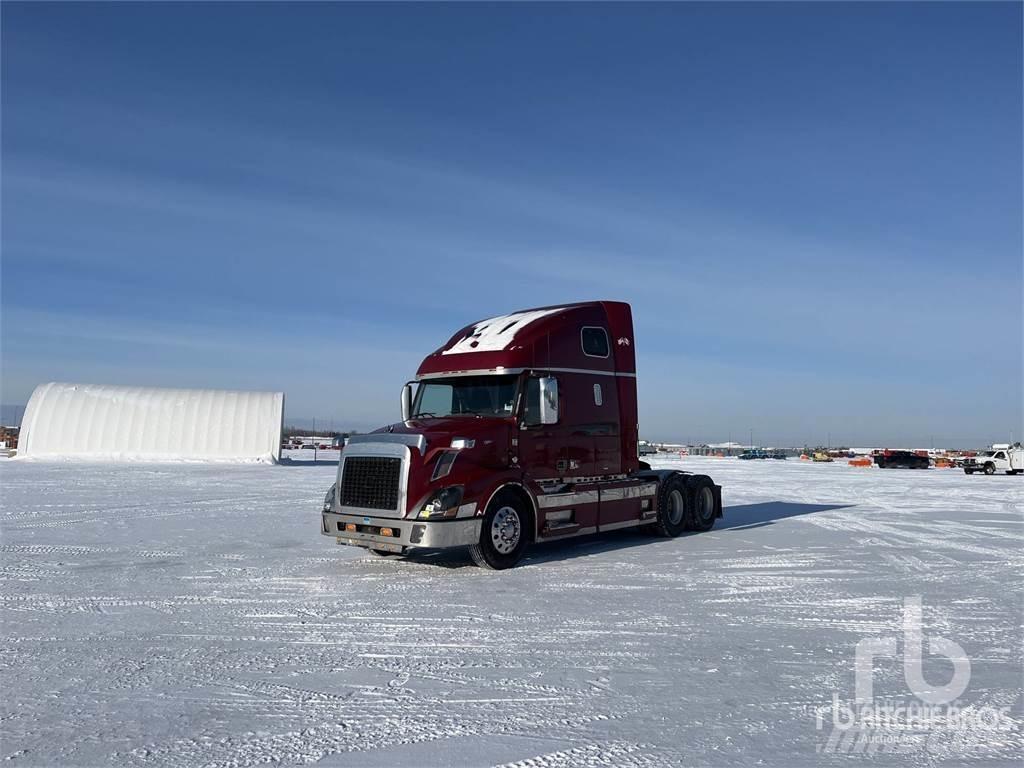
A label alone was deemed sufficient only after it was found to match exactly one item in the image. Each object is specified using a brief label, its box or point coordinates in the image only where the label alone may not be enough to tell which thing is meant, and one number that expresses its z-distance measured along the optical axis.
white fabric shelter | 40.84
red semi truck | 9.84
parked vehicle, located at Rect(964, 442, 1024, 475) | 42.59
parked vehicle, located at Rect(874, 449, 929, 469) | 52.97
